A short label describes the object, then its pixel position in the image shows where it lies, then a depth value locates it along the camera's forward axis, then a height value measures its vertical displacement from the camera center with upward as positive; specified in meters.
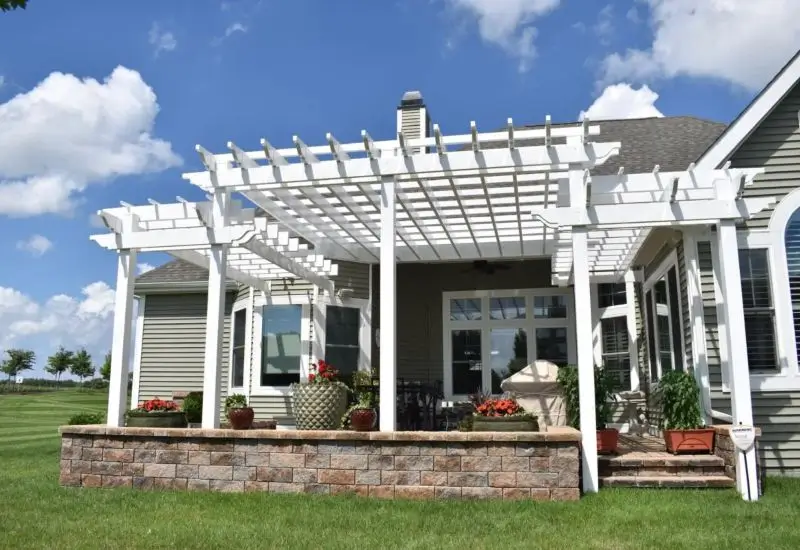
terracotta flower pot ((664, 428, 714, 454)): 6.75 -0.55
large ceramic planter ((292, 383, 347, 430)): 7.50 -0.22
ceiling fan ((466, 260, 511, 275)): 12.00 +2.09
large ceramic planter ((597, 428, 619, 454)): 6.89 -0.56
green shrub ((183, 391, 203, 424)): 10.43 -0.32
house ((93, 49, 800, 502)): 6.68 +1.64
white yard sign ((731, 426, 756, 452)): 6.04 -0.47
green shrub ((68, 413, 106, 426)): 9.54 -0.45
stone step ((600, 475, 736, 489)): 6.37 -0.90
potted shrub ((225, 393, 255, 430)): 7.02 -0.31
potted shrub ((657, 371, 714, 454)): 6.76 -0.33
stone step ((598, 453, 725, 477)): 6.53 -0.78
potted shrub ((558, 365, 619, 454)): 6.91 -0.19
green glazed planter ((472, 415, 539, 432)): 6.37 -0.36
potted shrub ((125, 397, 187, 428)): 7.17 -0.31
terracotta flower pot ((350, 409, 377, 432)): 6.67 -0.32
